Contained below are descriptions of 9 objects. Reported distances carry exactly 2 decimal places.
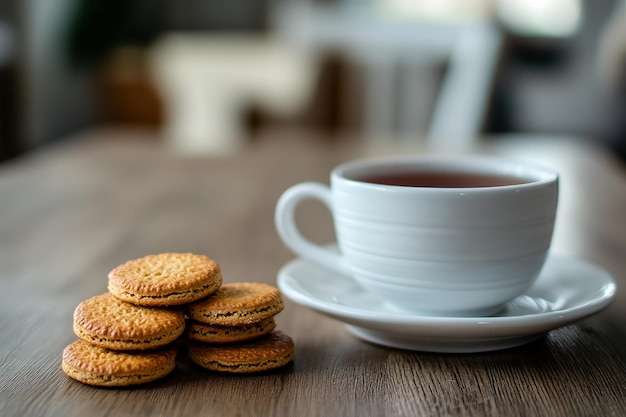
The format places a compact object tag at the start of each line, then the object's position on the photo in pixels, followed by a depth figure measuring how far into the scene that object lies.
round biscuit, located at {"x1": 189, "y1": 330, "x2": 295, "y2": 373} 0.54
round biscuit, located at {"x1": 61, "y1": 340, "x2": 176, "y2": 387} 0.51
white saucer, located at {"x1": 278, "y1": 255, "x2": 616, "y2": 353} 0.56
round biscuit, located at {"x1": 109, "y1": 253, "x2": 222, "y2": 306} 0.53
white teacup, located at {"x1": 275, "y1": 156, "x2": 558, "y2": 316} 0.59
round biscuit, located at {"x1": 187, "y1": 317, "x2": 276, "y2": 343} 0.55
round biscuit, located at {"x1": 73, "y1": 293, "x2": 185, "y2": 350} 0.51
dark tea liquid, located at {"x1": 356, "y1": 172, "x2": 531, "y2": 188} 0.71
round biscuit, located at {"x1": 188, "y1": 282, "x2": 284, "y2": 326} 0.54
